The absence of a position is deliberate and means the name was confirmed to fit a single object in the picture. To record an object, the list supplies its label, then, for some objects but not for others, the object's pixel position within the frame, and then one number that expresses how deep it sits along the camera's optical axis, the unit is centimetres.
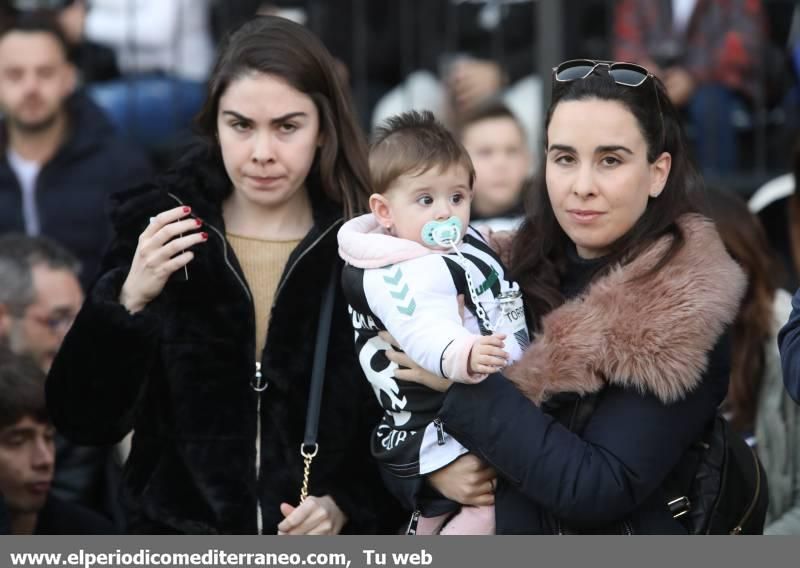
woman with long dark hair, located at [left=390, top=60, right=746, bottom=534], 586
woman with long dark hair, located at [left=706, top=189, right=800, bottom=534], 832
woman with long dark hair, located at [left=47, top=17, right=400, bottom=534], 688
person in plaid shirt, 1275
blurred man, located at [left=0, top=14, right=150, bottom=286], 1238
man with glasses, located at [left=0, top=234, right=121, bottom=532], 930
